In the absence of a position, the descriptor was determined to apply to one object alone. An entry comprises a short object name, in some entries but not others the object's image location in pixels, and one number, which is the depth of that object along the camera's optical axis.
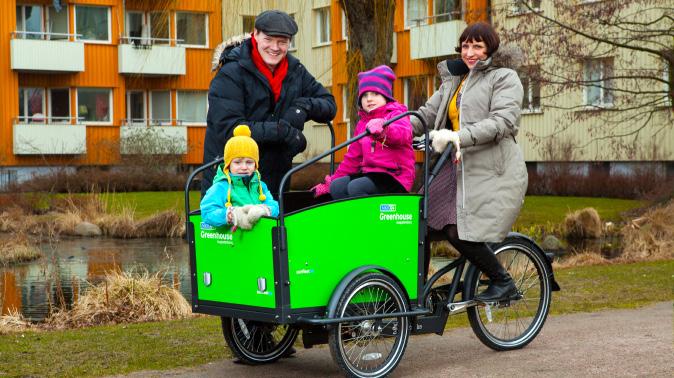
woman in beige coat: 6.82
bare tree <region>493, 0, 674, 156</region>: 21.14
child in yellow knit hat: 6.15
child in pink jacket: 6.63
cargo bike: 6.04
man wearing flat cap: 6.86
